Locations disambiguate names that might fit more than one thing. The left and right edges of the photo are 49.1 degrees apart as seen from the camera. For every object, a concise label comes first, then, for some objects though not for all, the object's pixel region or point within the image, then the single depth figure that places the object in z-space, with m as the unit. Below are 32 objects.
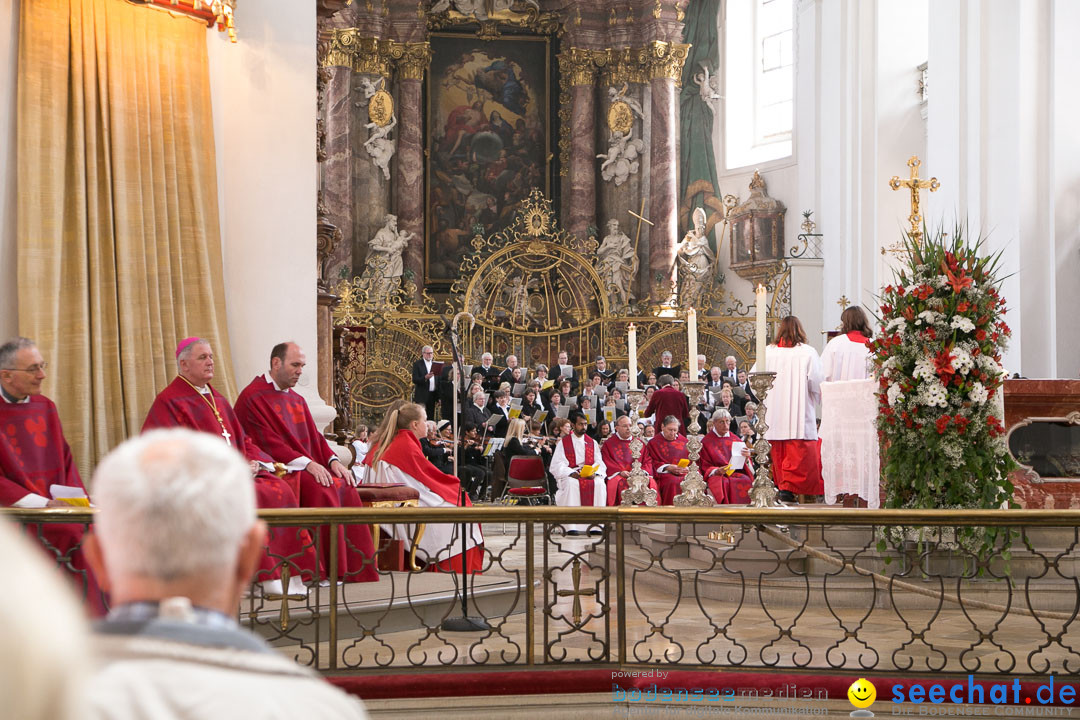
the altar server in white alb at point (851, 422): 9.29
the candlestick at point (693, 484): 7.89
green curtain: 24.44
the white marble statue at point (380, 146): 22.92
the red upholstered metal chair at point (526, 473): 13.29
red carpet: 5.33
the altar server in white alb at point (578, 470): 13.55
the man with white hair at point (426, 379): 17.47
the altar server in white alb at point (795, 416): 10.95
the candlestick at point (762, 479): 6.98
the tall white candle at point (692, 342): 7.02
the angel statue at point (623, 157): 23.70
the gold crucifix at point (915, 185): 11.04
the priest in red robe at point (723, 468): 12.45
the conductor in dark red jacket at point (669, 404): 13.69
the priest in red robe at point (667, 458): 12.47
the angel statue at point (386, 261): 22.17
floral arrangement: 7.39
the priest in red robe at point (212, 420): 6.81
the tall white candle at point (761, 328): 6.58
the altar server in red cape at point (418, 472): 8.14
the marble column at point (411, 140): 23.27
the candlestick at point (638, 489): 8.74
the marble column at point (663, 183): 23.05
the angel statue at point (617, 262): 23.04
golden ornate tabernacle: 19.89
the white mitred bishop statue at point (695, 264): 22.75
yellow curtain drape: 7.23
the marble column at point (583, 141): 23.81
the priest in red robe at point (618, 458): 13.63
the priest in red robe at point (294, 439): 7.40
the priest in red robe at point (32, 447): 5.84
